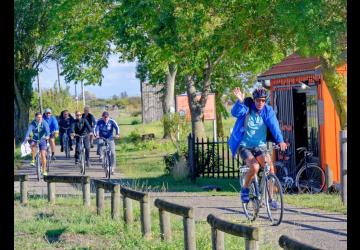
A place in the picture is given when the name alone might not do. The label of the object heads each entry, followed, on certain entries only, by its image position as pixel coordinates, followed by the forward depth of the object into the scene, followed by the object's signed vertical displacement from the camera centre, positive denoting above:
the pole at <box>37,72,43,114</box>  66.19 +2.84
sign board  38.37 +1.03
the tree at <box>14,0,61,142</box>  52.03 +4.92
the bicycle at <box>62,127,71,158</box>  36.72 -0.15
